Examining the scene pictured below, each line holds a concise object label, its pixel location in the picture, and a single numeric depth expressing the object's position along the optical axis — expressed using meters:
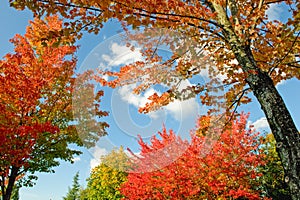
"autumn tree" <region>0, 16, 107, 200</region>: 8.91
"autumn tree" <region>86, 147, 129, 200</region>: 26.52
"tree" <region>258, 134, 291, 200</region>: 20.73
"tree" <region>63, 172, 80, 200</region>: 55.77
